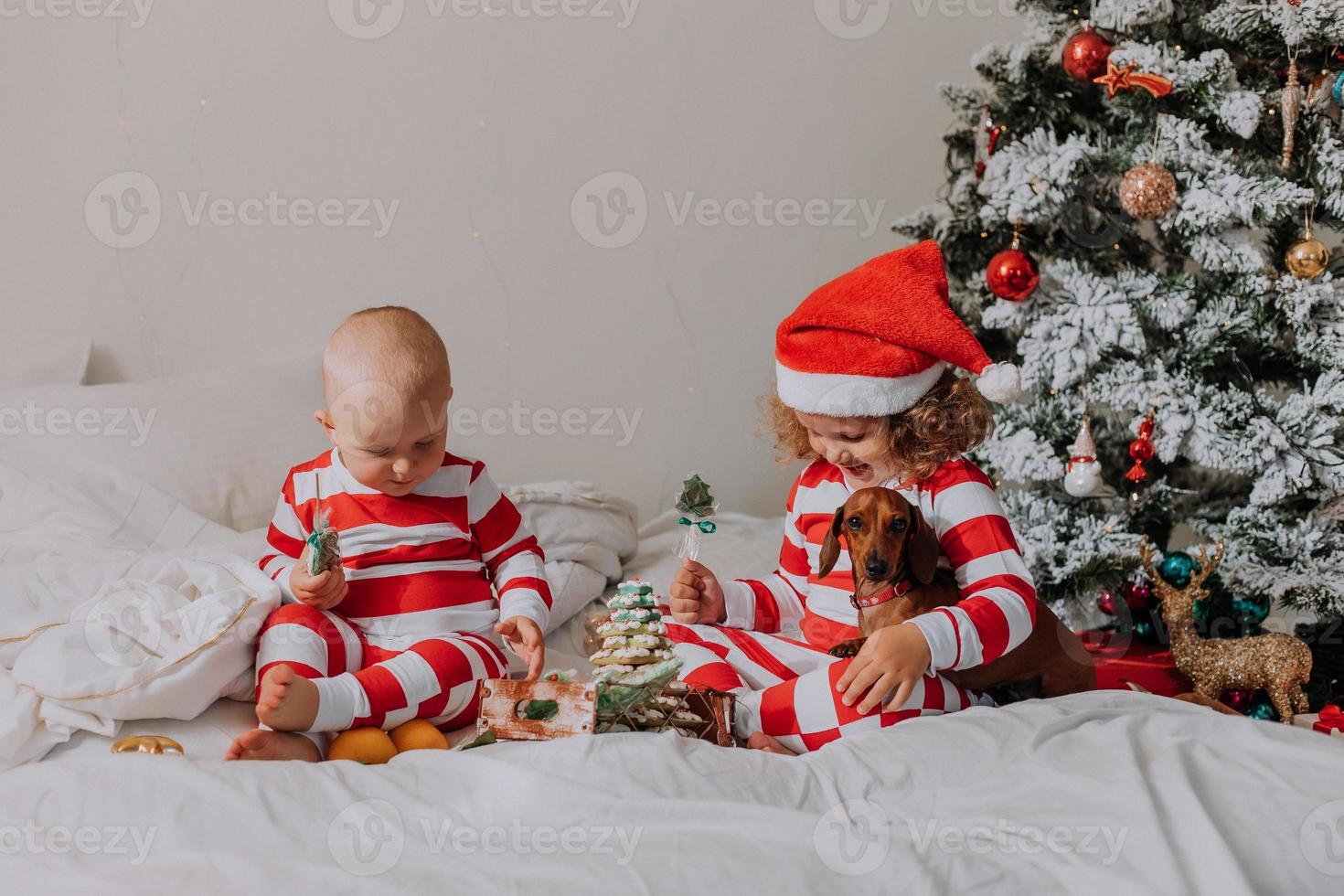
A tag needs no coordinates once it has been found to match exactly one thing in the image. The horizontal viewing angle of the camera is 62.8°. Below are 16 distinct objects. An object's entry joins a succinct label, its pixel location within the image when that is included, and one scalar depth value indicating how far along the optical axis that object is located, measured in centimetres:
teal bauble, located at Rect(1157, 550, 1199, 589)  192
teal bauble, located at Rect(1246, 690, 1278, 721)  177
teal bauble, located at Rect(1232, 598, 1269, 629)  193
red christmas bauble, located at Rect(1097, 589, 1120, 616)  200
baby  119
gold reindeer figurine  171
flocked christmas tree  184
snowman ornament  191
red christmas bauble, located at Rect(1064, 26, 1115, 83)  187
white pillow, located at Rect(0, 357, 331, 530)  181
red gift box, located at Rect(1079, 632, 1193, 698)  185
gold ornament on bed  108
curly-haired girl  119
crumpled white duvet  110
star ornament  182
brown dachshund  122
